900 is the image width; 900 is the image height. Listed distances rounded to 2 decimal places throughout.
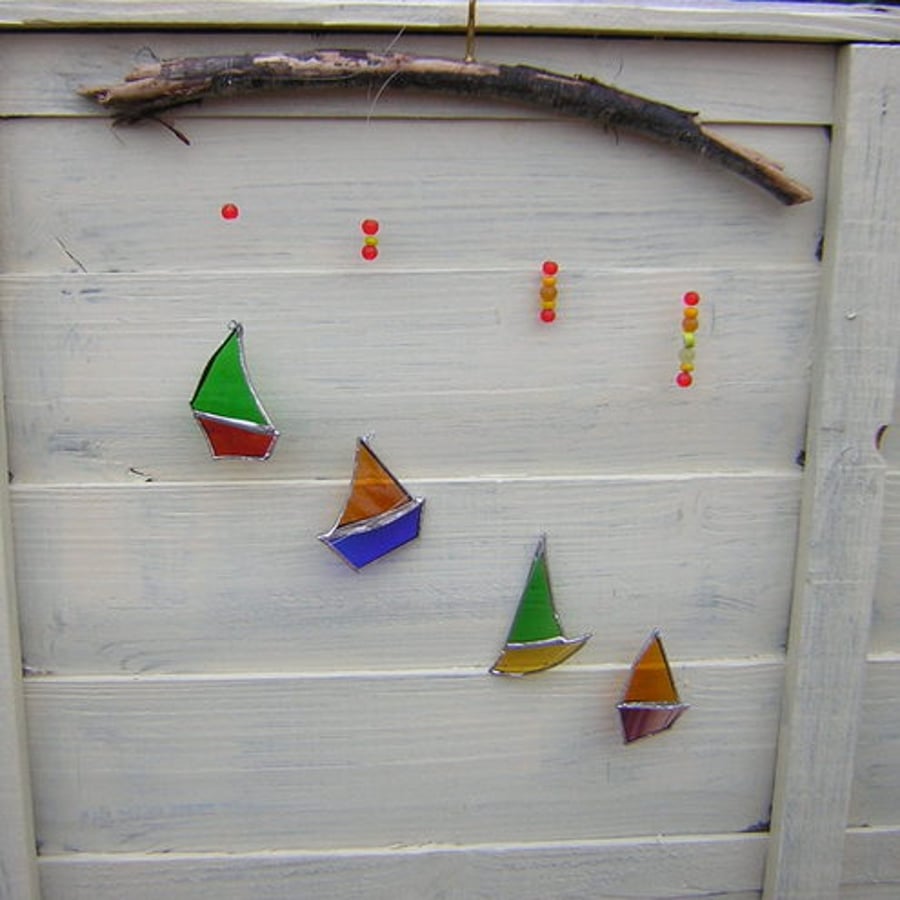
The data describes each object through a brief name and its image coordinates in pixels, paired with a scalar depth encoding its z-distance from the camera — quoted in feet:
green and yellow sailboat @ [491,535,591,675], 2.67
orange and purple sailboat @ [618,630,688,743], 2.75
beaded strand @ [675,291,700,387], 2.54
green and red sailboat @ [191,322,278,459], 2.45
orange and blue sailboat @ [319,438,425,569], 2.57
